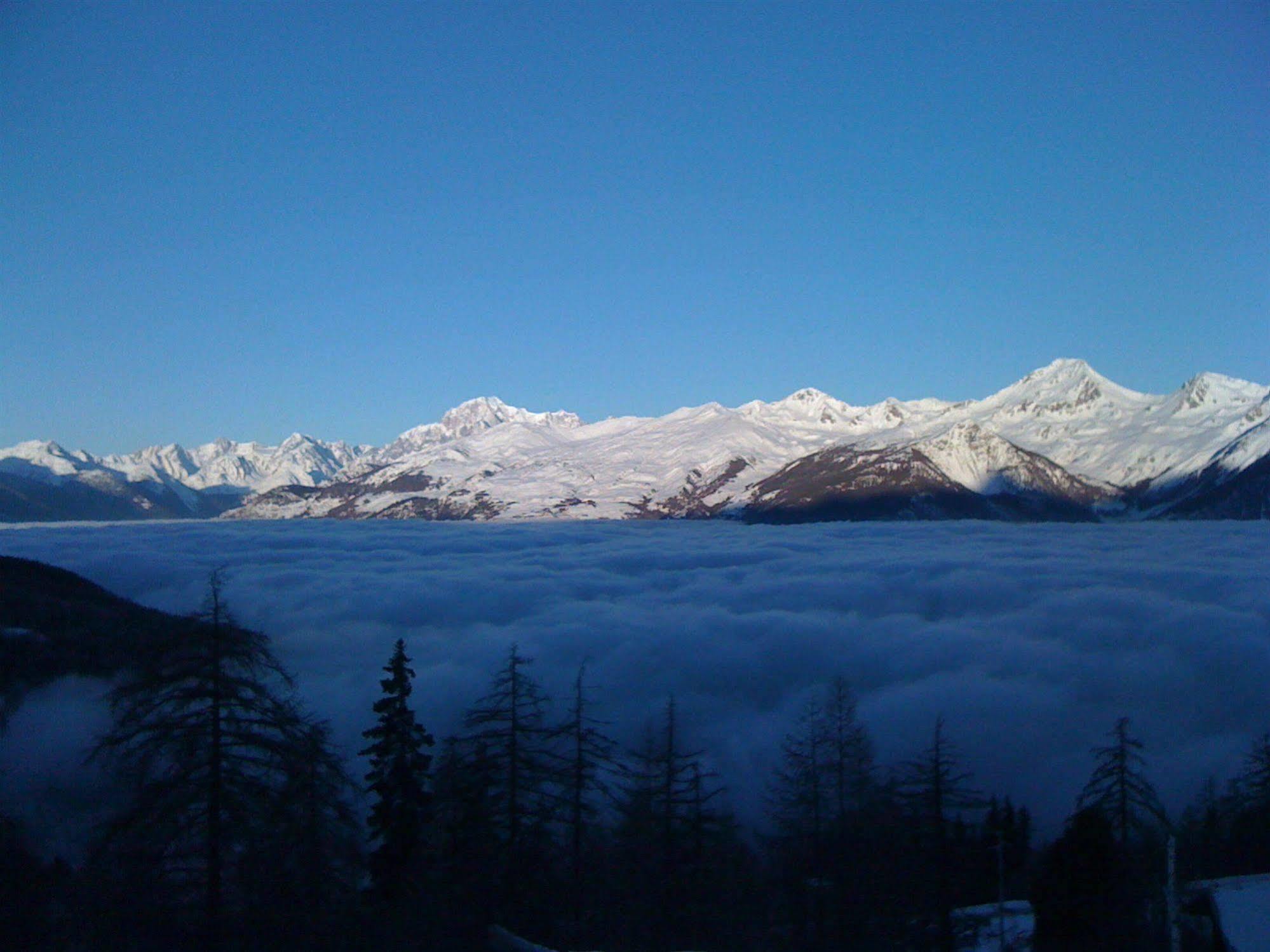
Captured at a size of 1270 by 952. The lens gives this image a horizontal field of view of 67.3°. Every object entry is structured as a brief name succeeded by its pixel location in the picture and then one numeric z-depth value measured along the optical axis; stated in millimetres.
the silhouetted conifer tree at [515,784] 25719
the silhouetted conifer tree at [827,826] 29438
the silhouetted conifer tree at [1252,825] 34844
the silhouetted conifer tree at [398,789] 26844
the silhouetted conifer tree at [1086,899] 26406
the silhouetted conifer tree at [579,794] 29141
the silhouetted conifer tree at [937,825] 27125
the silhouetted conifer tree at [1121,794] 31844
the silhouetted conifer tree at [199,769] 19984
